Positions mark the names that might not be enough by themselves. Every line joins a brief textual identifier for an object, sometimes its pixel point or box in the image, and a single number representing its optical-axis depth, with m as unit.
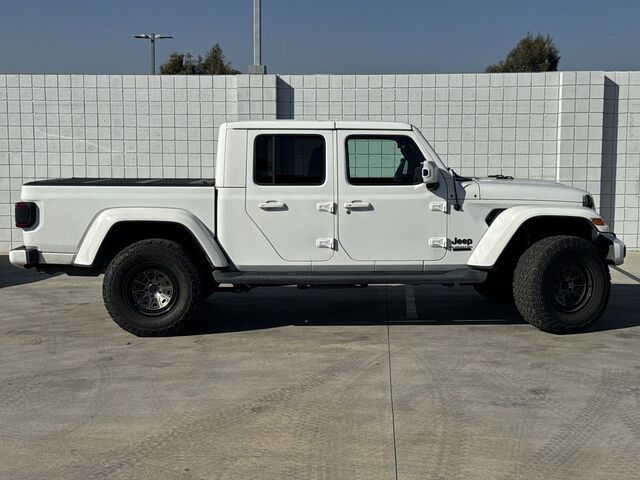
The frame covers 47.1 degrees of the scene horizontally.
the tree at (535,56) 36.84
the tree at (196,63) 37.50
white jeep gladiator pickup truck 6.96
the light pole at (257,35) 12.63
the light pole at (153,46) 25.64
